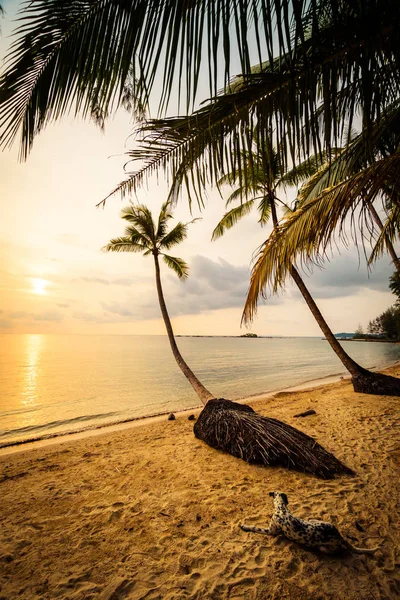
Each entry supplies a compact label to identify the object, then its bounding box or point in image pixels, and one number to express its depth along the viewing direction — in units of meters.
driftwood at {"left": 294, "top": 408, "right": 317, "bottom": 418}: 8.00
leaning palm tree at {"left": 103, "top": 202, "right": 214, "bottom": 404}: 11.27
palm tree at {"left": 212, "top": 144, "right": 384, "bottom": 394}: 9.80
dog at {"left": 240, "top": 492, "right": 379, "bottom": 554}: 2.62
